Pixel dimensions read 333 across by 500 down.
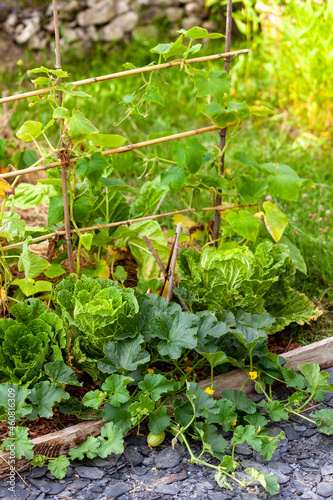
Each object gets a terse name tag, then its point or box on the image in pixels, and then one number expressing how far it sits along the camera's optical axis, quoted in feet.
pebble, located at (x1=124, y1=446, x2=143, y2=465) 11.28
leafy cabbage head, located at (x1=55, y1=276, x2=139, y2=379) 11.55
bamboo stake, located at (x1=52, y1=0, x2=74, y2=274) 11.74
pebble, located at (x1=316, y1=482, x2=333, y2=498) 11.00
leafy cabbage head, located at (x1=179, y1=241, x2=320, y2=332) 12.14
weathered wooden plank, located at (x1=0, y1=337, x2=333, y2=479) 11.19
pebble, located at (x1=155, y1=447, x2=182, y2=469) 11.23
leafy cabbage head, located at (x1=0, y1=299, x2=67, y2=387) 11.43
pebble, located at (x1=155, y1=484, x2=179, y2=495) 10.98
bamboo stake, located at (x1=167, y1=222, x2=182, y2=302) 12.25
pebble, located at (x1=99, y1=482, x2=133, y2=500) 10.96
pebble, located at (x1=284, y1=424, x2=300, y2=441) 11.58
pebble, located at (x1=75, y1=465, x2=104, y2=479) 11.13
